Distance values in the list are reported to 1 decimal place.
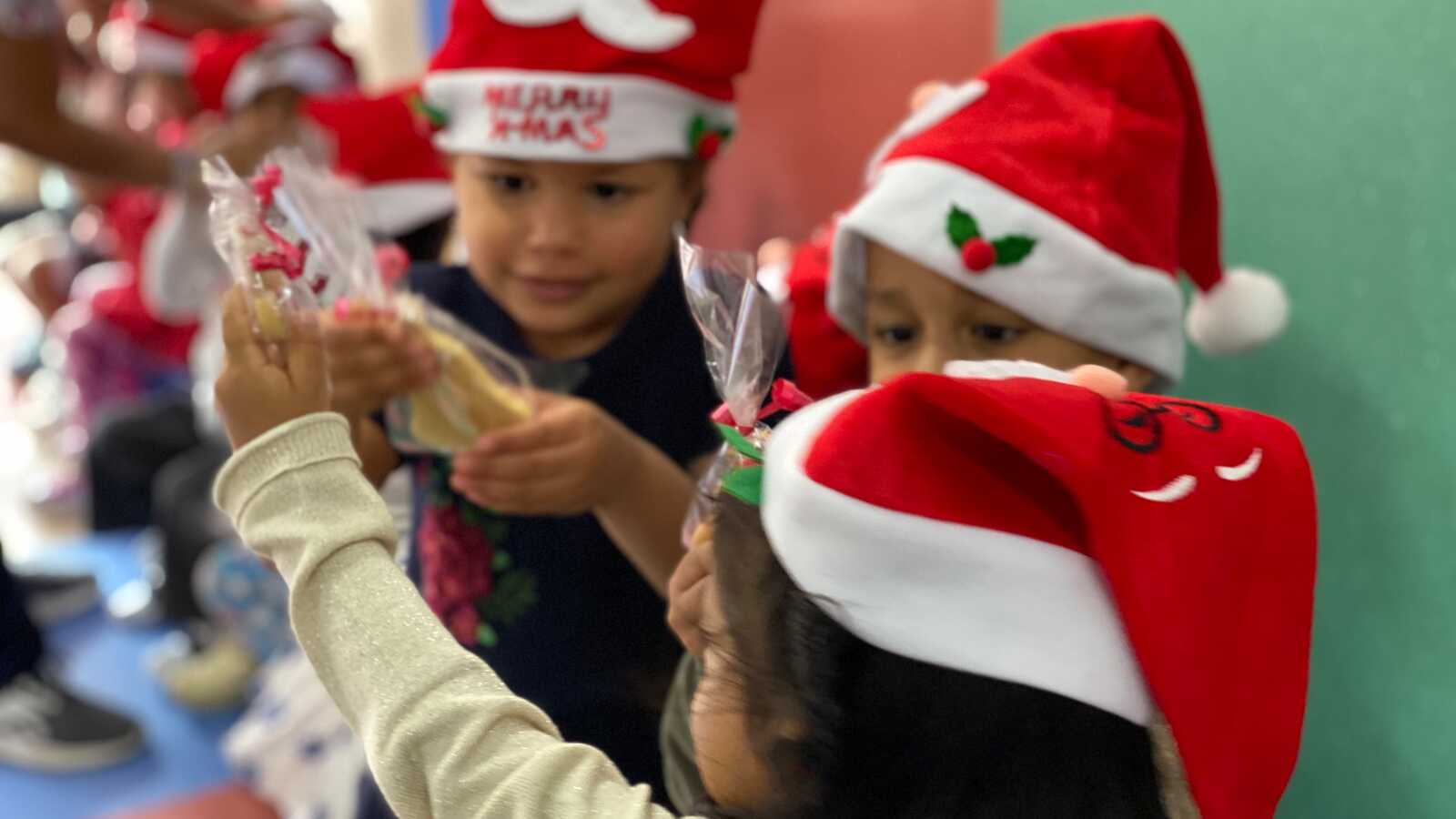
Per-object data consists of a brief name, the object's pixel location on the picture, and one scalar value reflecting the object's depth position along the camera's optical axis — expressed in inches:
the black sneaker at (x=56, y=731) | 60.1
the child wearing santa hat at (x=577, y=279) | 34.7
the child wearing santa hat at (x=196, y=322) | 65.7
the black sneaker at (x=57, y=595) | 76.4
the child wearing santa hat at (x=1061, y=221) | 31.1
